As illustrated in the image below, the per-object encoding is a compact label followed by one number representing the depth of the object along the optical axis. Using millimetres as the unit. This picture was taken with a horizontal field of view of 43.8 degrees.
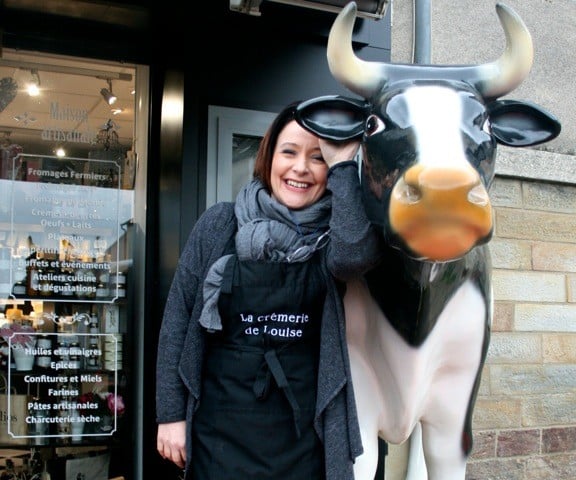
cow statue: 1550
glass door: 3209
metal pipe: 3393
